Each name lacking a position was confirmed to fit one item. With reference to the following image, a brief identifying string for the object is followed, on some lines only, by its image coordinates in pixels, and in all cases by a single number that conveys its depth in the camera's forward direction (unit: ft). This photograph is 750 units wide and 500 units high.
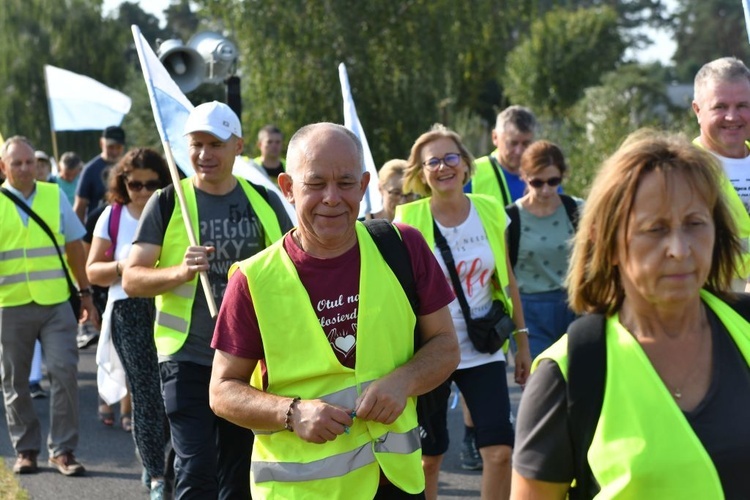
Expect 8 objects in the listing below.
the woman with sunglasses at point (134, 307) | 23.00
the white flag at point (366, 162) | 25.79
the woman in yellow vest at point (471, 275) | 19.27
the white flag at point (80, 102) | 46.37
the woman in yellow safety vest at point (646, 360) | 8.32
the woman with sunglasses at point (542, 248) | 23.90
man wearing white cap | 17.98
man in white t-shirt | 17.47
